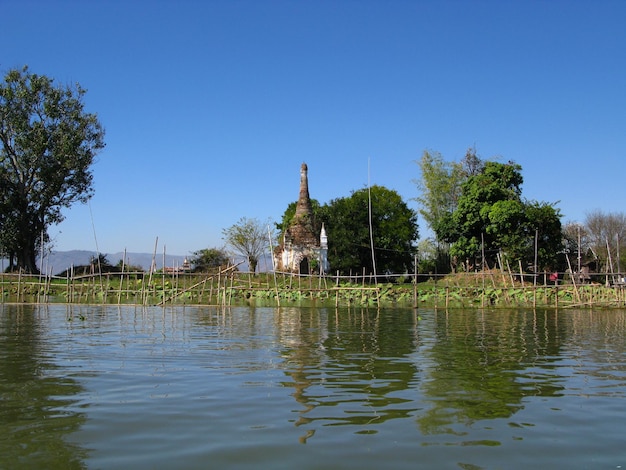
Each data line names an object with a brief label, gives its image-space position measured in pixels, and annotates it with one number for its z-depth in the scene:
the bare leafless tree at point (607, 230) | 45.94
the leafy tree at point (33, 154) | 31.72
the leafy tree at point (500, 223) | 31.36
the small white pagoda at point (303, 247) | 34.84
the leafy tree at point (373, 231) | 35.69
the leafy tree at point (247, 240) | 50.59
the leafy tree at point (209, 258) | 40.53
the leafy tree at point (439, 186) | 42.12
